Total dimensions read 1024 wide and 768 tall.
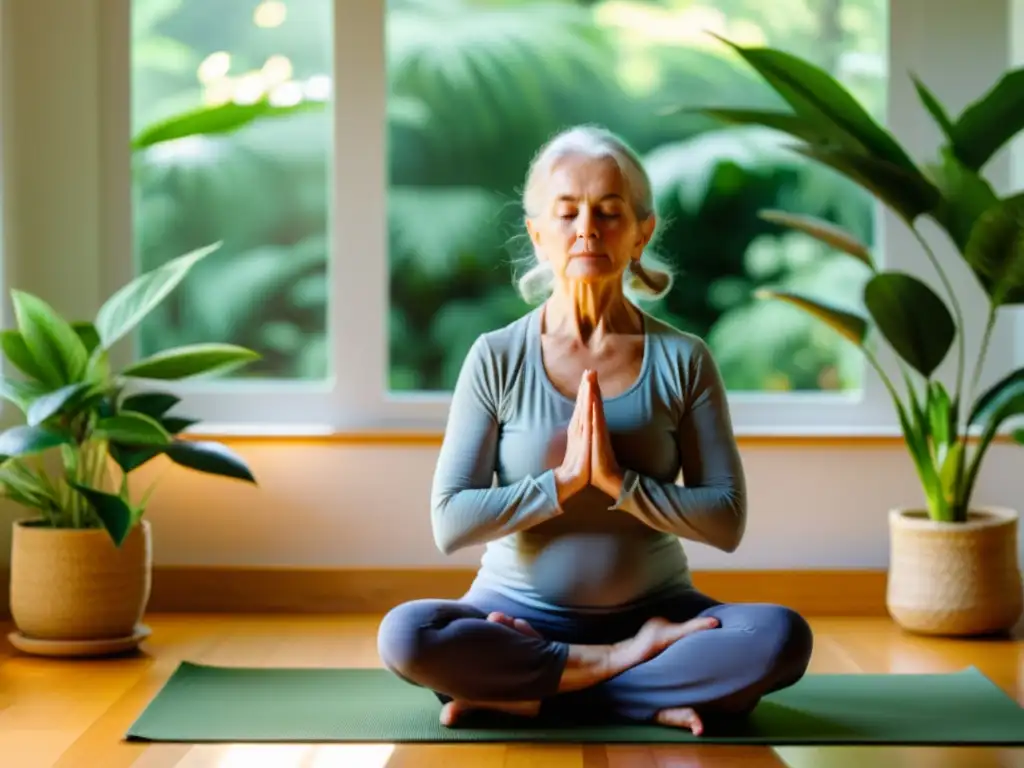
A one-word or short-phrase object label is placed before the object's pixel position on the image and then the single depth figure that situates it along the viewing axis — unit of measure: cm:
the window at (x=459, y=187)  389
